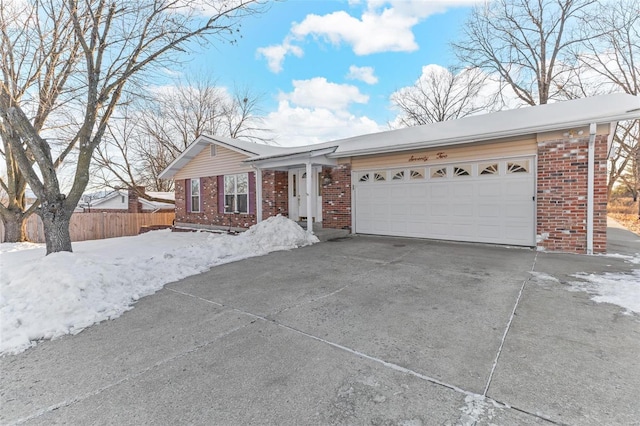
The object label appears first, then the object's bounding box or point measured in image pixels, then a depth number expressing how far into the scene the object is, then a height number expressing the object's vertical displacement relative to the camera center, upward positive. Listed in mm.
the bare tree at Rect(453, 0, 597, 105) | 18562 +9738
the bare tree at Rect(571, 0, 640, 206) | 16891 +8529
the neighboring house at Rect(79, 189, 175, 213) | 23100 -72
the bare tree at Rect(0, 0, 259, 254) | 6625 +3605
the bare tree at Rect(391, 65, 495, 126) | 21266 +7822
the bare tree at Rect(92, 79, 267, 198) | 19536 +5578
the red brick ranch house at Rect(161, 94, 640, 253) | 7023 +621
